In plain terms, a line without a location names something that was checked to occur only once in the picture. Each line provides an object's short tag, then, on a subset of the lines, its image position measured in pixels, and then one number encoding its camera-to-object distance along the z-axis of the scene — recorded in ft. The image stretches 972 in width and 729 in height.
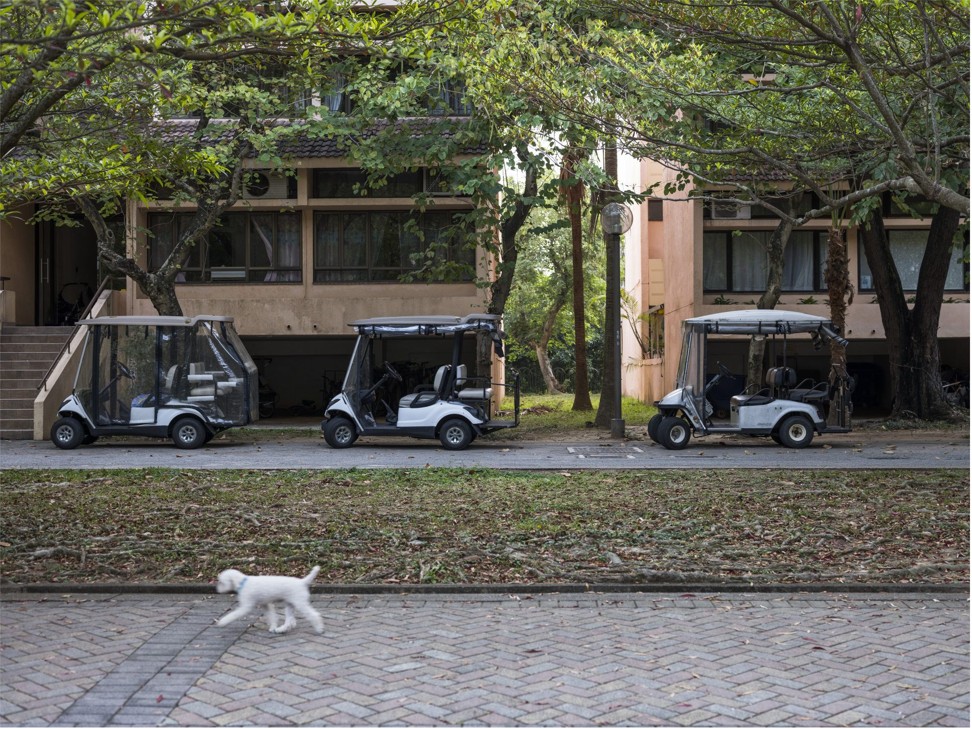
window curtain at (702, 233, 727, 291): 97.25
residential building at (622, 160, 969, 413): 92.22
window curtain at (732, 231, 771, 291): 97.25
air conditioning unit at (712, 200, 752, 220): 90.68
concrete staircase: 72.90
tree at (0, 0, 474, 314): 26.45
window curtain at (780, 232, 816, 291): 96.63
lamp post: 67.05
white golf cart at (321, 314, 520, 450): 63.21
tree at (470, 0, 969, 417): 36.29
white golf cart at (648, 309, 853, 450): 62.34
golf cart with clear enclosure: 63.67
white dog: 21.93
